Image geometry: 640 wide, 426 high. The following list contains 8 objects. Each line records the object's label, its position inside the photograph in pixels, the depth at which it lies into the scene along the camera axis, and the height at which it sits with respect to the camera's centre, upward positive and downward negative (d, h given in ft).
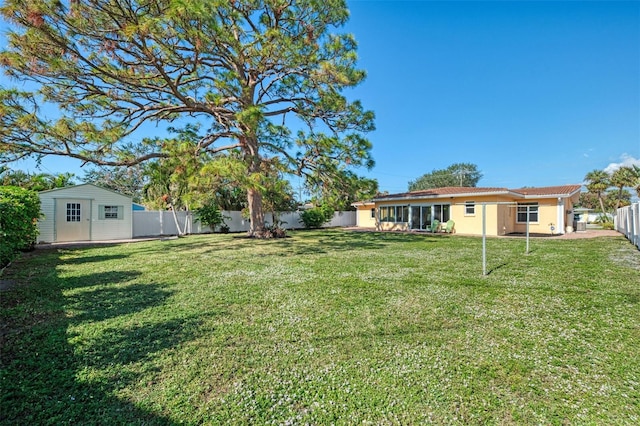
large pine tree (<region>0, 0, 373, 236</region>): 23.65 +15.18
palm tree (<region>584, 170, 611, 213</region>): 79.46 +10.78
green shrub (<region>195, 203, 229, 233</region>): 62.28 +0.71
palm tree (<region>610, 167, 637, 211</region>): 75.15 +11.09
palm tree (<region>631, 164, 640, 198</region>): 71.72 +10.46
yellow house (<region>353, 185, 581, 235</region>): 55.01 +1.82
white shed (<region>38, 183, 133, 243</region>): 42.88 +0.77
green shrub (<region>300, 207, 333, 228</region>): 80.64 +0.61
